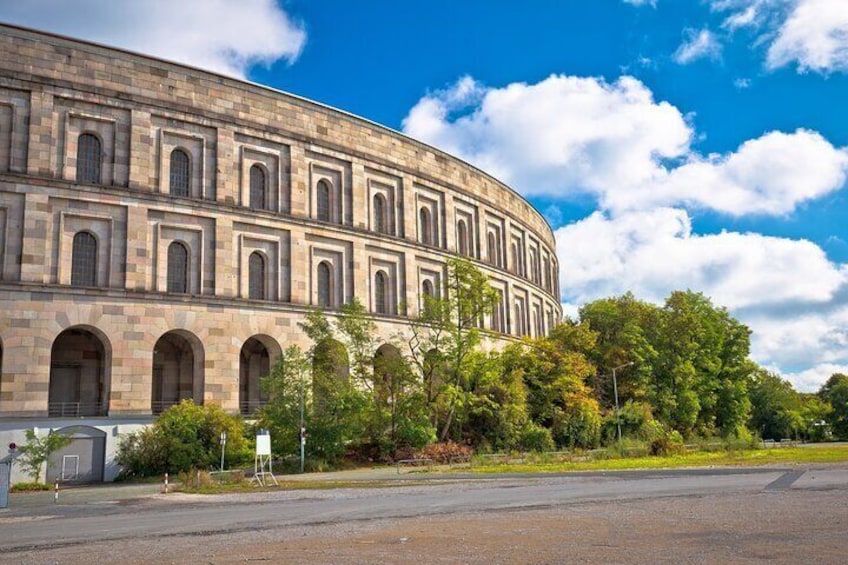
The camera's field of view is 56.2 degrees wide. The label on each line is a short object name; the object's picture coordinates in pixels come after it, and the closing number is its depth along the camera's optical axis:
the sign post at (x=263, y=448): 29.47
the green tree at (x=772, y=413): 92.75
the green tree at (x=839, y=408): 102.69
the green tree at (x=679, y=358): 60.09
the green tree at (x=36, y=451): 33.28
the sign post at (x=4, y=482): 23.95
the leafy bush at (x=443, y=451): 40.53
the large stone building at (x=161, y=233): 36.81
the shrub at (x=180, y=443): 35.12
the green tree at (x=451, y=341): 43.25
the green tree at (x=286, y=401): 37.59
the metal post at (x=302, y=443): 35.81
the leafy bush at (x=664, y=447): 45.85
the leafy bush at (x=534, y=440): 46.25
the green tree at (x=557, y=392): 49.72
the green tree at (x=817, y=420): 100.38
